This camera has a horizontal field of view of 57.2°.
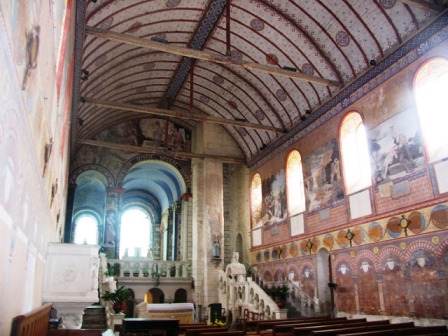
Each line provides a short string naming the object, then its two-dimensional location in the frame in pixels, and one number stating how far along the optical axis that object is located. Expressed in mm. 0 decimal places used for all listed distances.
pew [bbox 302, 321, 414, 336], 7948
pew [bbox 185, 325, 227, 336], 8797
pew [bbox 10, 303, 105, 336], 3495
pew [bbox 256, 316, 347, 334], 10163
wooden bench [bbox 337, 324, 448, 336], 7826
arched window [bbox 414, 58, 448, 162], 10445
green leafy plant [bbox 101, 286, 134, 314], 13102
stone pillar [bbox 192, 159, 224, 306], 19219
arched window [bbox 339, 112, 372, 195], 13164
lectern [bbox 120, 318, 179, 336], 8992
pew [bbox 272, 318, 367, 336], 9048
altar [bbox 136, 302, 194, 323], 13789
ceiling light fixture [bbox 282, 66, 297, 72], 13811
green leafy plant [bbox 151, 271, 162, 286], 19250
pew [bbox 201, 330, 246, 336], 8241
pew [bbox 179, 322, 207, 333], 10062
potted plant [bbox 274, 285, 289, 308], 15575
